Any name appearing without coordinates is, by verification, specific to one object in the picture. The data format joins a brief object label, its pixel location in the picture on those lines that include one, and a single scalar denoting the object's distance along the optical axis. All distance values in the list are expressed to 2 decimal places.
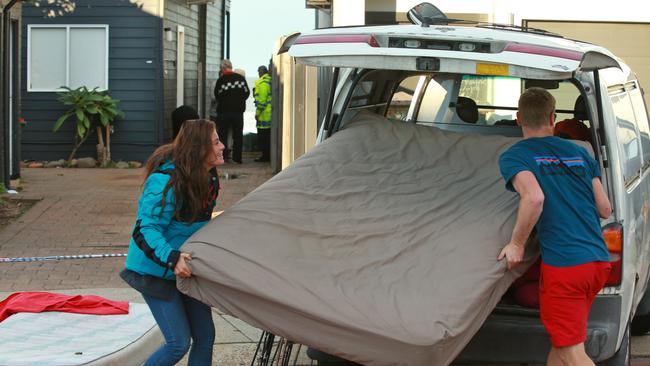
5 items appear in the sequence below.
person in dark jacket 20.38
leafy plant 19.11
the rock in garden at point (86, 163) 19.39
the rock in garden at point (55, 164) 19.48
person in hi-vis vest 20.88
